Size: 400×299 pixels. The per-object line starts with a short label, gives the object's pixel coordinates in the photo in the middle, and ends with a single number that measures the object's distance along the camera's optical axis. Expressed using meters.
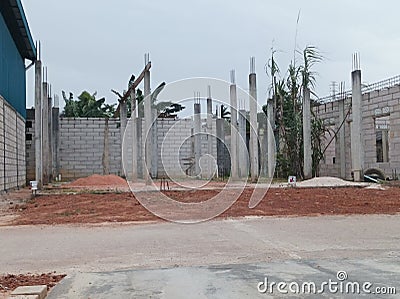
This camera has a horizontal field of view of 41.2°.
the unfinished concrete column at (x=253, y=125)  19.16
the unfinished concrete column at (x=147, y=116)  17.16
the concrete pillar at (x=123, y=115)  23.80
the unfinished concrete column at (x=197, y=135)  23.87
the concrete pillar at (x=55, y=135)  24.22
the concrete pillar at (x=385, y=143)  22.07
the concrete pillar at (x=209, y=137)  24.52
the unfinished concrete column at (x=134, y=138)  20.97
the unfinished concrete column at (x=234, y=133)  20.62
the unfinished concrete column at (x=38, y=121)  16.61
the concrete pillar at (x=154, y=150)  22.52
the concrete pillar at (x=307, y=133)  18.93
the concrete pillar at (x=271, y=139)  20.86
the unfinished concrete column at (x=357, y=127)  17.52
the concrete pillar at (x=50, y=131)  22.68
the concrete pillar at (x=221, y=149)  25.95
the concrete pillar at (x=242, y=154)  21.55
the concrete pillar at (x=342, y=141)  20.41
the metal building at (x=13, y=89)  15.40
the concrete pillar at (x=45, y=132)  19.69
